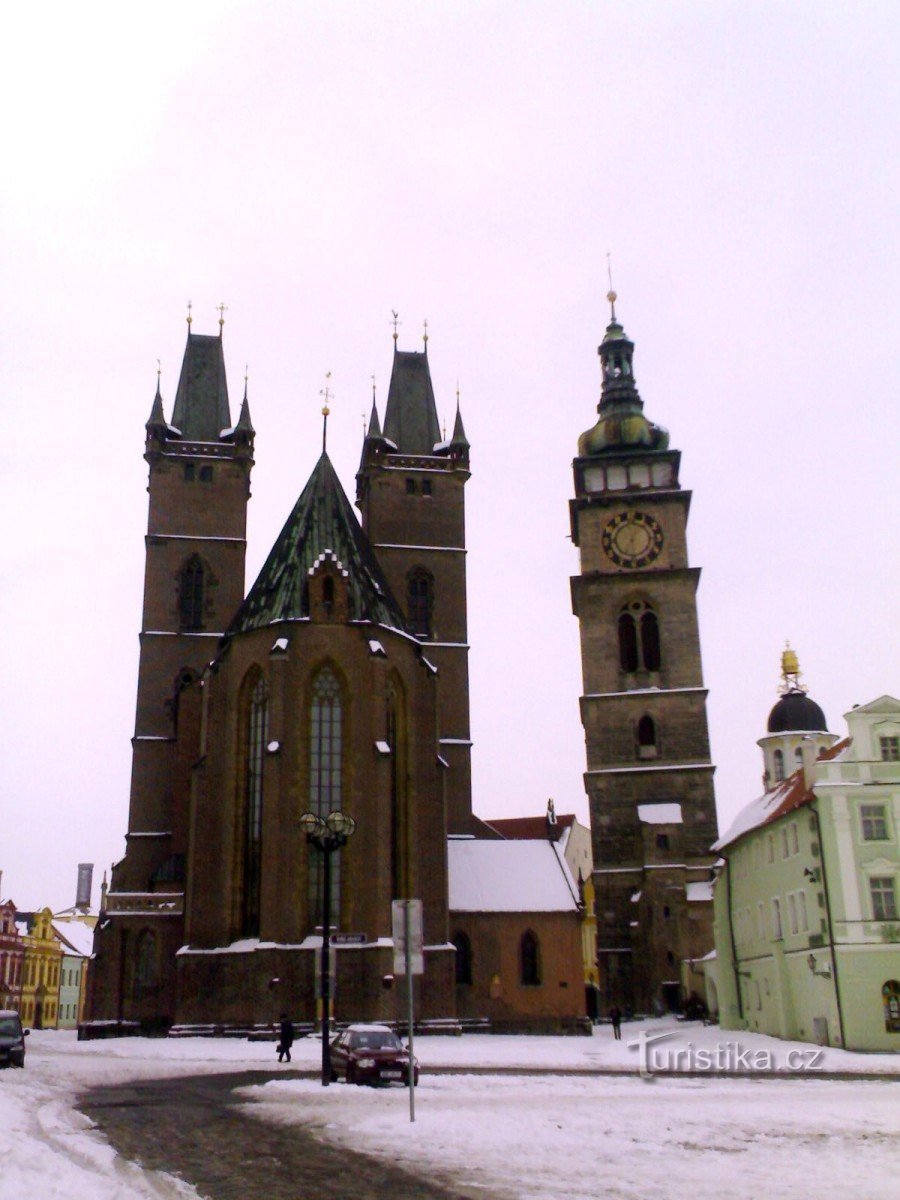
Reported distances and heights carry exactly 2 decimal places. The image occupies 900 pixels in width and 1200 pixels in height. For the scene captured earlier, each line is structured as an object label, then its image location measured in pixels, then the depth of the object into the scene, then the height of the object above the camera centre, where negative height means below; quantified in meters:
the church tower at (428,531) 59.34 +22.62
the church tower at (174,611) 50.19 +17.91
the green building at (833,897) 36.66 +2.95
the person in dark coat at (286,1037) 31.70 -0.86
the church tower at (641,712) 57.75 +13.66
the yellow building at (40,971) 102.69 +2.86
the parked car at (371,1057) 24.08 -1.06
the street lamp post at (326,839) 26.34 +3.44
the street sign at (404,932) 18.27 +0.96
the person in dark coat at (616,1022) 44.66 -0.88
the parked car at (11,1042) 30.20 -0.84
